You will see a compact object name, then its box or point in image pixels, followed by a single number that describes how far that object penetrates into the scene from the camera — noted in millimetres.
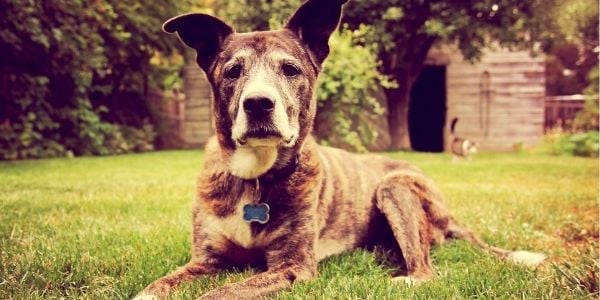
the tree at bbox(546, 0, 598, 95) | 11023
